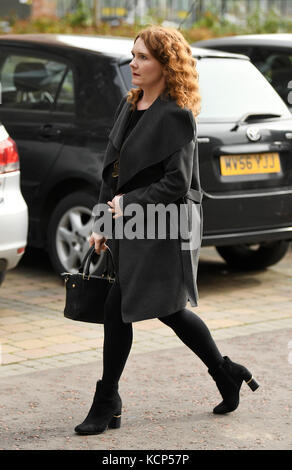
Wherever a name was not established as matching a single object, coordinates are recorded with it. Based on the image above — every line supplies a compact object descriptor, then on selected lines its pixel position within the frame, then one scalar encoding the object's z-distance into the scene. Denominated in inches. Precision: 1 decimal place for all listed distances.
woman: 291.1
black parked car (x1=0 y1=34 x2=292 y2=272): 479.0
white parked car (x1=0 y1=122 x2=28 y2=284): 435.3
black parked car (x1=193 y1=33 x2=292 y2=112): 615.6
